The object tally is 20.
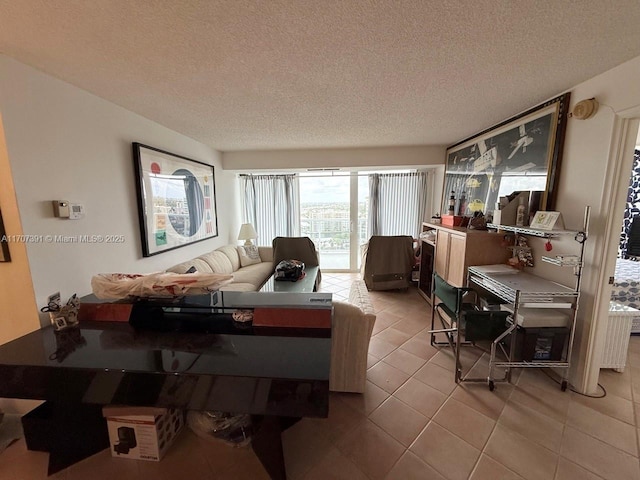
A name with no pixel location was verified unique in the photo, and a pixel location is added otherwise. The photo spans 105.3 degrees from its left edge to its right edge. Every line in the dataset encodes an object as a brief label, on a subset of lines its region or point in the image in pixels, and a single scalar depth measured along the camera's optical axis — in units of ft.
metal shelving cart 5.72
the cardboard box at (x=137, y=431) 4.44
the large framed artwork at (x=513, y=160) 6.55
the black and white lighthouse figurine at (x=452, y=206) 11.06
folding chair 6.06
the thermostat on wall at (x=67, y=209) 5.23
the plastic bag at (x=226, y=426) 4.82
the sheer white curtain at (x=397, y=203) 15.19
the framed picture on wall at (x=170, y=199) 7.71
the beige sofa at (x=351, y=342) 5.66
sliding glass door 16.01
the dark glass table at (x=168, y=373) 3.29
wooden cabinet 8.02
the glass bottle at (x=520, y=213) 7.13
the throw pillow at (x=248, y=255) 13.55
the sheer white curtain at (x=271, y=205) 15.85
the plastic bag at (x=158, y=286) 4.79
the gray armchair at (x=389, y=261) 12.57
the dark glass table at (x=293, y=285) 9.48
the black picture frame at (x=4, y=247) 4.71
